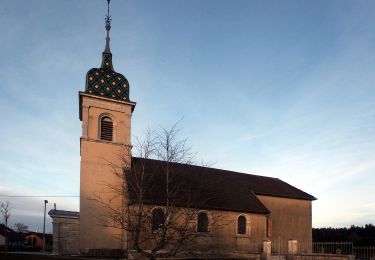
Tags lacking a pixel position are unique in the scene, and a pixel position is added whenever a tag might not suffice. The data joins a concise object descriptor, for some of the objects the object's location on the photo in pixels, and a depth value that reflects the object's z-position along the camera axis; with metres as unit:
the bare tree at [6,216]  53.38
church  25.80
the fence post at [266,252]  24.77
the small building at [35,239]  66.88
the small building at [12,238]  54.09
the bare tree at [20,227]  84.80
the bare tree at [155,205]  14.17
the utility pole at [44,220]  53.42
